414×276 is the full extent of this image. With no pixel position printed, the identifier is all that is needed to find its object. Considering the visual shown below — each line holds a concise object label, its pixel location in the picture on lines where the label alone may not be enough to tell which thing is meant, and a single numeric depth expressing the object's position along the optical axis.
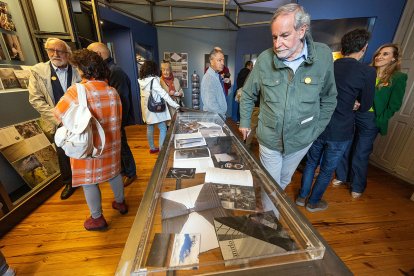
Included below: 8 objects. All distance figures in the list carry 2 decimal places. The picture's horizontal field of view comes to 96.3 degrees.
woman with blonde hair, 1.96
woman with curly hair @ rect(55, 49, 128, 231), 1.30
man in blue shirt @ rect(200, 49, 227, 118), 2.16
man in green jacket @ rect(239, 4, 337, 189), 1.10
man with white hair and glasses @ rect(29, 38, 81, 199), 1.80
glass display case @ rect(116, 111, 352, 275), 0.53
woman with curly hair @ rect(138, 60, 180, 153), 2.60
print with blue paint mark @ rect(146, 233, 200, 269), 0.54
